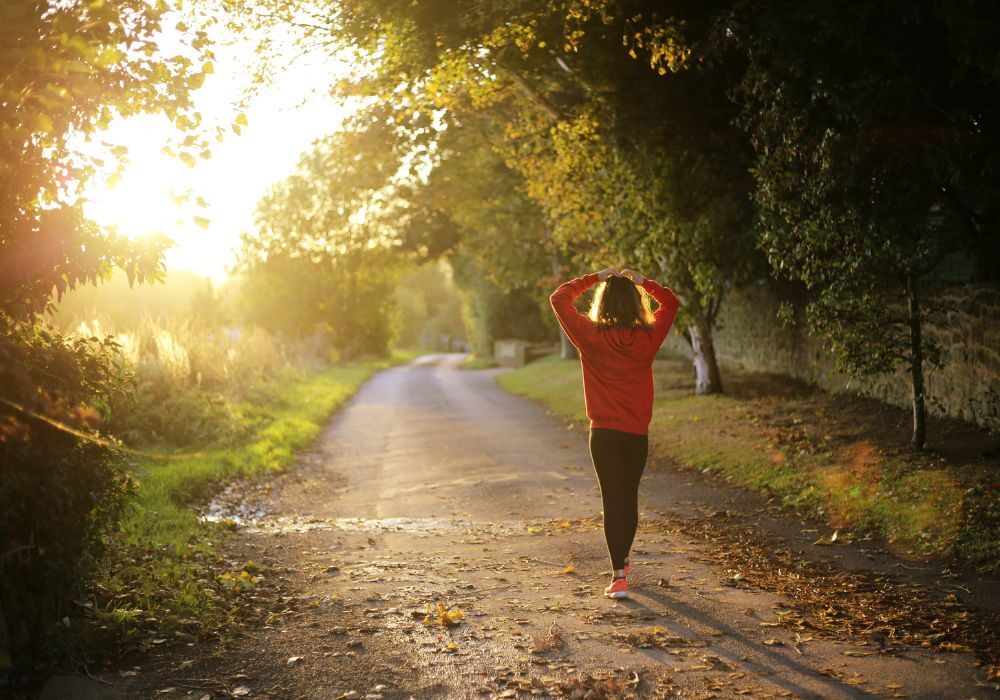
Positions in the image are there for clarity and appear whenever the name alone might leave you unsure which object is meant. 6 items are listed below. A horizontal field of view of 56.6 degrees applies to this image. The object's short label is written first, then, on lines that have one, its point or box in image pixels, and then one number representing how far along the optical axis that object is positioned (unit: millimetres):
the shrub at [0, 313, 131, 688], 4758
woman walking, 6652
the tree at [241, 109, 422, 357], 42812
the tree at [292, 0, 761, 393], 12938
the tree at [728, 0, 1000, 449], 9289
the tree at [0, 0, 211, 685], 4801
